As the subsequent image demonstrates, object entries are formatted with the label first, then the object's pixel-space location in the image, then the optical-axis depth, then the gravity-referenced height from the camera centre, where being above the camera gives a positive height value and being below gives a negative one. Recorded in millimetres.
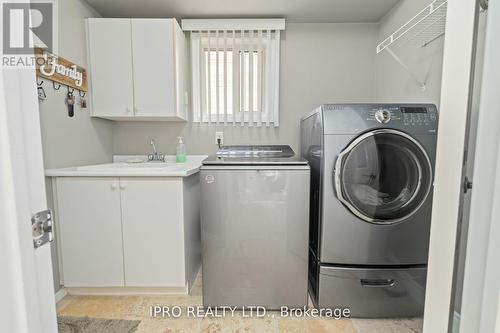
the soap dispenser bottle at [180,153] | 2236 -105
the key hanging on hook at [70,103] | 1728 +285
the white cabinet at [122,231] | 1568 -601
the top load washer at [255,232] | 1427 -549
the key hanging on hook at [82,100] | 1862 +328
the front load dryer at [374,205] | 1394 -376
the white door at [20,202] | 360 -99
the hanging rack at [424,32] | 1434 +764
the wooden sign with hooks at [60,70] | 1506 +497
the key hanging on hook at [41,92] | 1487 +312
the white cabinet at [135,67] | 1891 +609
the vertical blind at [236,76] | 2178 +623
